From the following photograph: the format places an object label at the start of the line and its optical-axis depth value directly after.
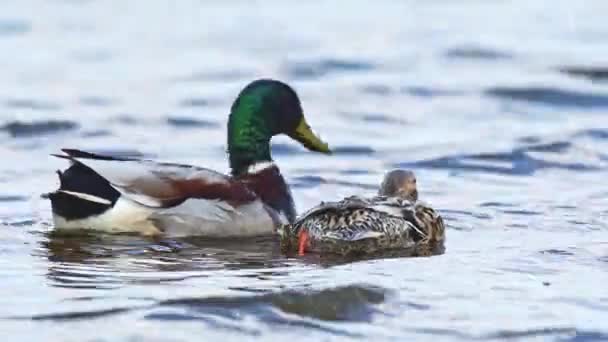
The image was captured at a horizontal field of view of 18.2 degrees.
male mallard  12.28
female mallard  11.71
